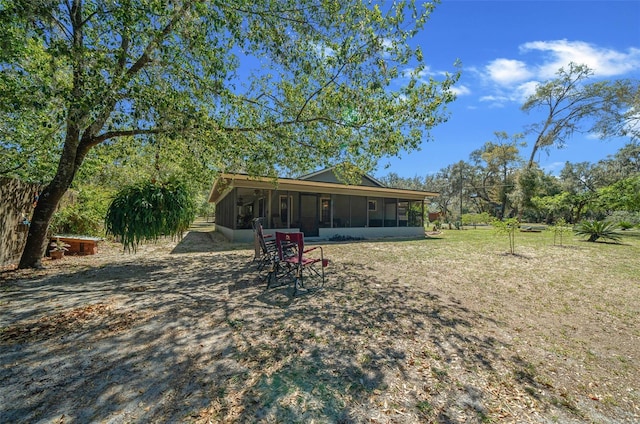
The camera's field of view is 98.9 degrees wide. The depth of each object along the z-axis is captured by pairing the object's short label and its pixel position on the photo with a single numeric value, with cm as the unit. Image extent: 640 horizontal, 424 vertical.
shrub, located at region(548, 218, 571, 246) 1116
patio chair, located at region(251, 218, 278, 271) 549
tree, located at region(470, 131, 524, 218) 3391
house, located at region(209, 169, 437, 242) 1250
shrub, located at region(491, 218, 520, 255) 936
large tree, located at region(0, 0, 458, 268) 425
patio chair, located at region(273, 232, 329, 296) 464
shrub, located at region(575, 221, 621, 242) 1212
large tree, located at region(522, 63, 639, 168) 2175
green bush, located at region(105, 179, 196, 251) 573
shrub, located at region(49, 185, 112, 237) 827
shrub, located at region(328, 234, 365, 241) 1352
